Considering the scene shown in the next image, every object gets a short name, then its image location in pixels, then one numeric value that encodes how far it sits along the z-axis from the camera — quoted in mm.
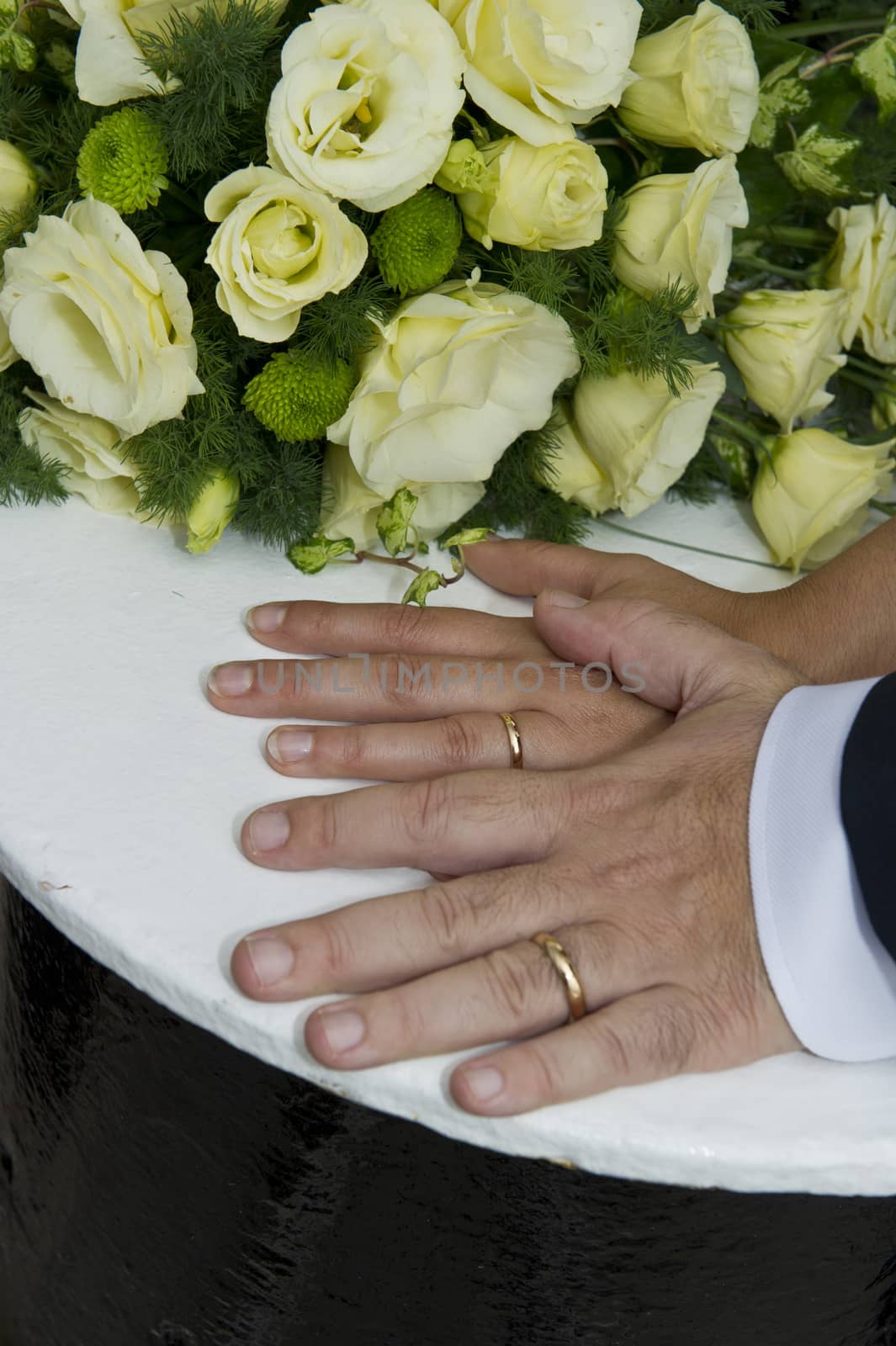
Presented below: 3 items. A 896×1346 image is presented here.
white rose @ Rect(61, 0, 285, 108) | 851
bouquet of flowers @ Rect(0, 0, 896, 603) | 853
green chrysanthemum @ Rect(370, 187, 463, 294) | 896
